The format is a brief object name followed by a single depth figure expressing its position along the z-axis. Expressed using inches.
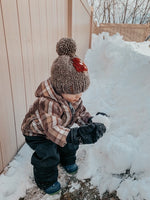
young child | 48.1
